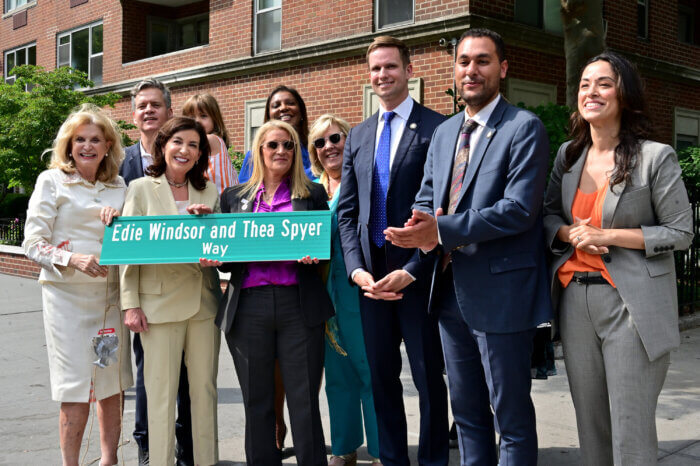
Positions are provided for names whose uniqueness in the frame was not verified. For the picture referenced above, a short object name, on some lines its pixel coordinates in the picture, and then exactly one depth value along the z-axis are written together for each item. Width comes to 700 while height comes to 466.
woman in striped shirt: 4.53
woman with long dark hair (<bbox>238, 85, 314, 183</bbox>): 4.67
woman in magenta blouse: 3.64
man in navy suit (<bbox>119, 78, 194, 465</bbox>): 4.11
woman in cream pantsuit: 3.70
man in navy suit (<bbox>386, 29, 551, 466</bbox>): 2.98
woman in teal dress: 4.09
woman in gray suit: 2.84
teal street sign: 3.60
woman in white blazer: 3.69
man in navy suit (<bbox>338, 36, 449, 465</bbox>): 3.58
